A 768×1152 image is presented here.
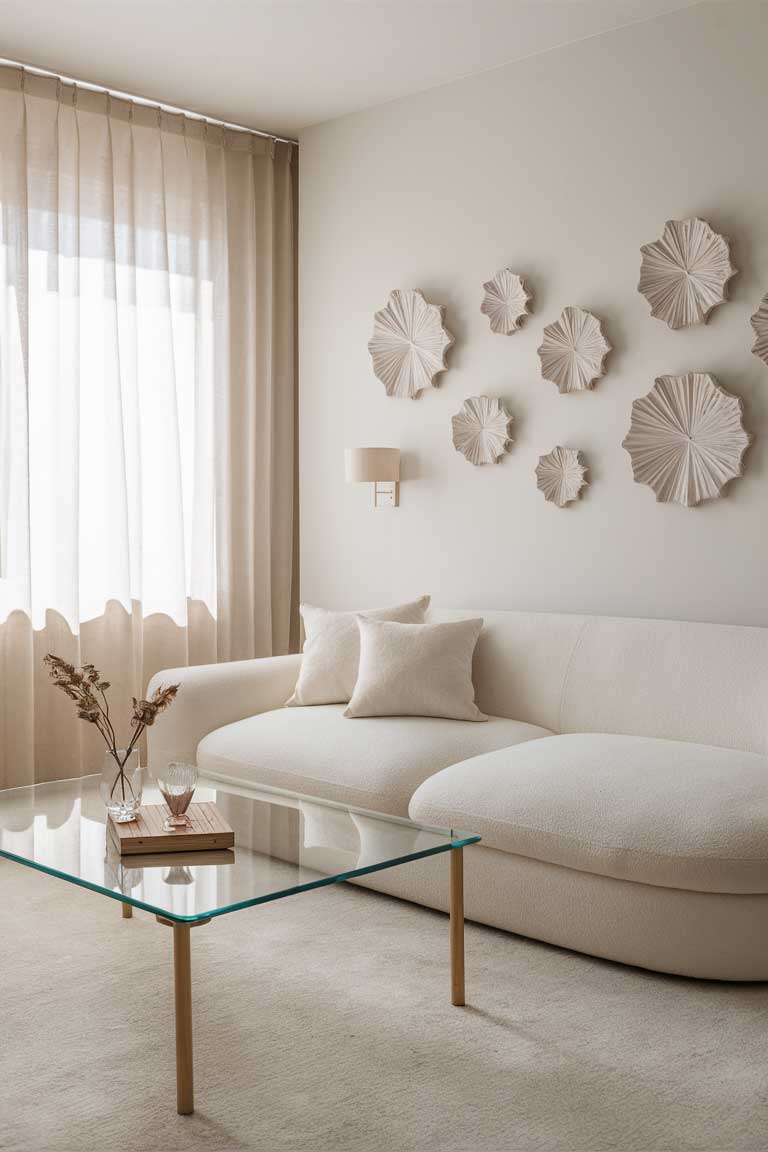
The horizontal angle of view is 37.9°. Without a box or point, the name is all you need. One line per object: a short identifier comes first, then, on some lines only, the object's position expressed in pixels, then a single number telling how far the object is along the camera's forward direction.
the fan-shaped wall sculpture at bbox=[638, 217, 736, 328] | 3.76
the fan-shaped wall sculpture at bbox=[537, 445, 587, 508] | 4.21
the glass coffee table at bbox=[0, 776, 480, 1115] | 2.23
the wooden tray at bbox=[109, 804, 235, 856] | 2.58
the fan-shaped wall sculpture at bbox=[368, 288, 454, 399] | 4.65
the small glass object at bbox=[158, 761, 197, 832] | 2.68
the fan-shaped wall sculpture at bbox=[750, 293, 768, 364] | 3.68
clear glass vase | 2.77
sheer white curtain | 4.41
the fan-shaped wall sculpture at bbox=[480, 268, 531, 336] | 4.34
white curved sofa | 2.75
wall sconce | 4.66
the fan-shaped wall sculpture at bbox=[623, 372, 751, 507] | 3.76
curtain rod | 4.38
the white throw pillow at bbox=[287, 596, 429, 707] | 4.17
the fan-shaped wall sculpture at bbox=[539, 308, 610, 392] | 4.11
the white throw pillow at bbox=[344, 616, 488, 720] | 3.90
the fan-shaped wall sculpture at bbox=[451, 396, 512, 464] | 4.44
